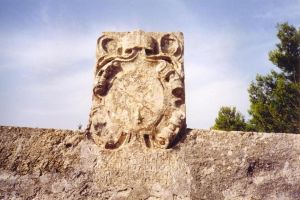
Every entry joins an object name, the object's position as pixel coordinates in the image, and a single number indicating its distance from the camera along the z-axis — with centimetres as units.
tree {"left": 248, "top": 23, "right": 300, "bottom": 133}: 954
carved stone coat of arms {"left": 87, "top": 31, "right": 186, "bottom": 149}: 227
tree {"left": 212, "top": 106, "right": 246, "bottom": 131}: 1045
